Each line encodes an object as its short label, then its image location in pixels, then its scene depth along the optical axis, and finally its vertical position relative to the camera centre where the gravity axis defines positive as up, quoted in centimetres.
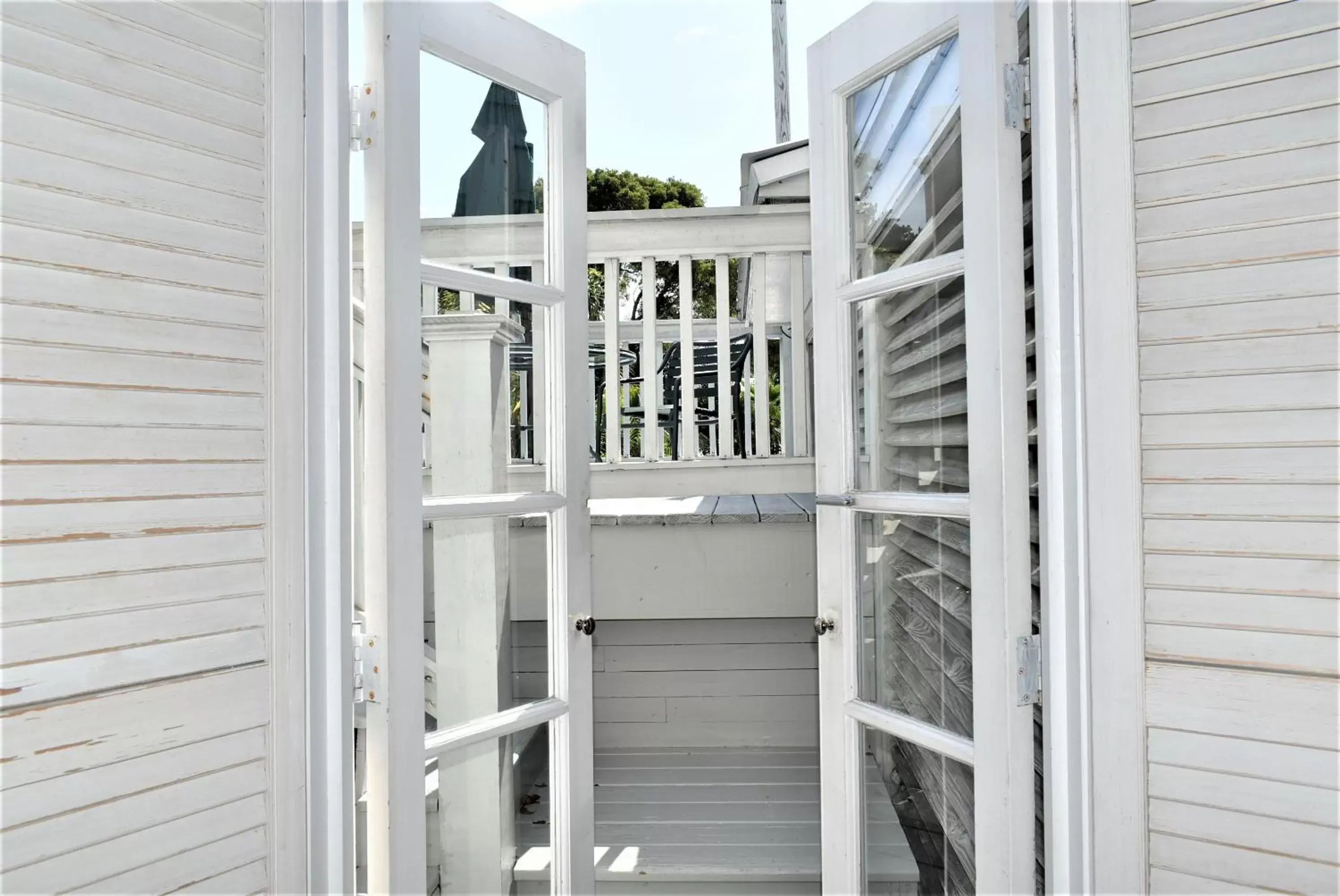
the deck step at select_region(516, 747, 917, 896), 171 -113
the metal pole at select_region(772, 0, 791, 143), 680 +326
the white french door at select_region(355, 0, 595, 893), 133 +0
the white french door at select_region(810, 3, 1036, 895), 132 +0
